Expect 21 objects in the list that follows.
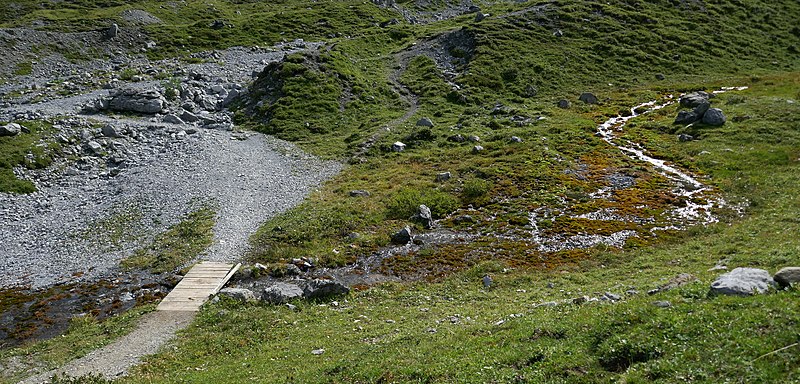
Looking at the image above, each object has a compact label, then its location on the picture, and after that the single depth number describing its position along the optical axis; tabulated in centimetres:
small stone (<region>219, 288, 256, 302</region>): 3089
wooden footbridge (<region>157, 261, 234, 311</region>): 3097
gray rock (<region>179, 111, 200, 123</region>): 6994
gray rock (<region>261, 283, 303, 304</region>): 3059
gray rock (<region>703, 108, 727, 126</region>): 6309
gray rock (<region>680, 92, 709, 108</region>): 7256
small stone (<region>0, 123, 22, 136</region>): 5581
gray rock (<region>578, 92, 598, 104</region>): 8212
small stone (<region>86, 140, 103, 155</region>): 5623
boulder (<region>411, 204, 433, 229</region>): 4288
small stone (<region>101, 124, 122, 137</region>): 5969
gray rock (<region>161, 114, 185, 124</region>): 6756
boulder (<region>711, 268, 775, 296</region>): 1717
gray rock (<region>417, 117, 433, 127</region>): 6929
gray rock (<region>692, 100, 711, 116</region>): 6538
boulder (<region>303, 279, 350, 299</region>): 3125
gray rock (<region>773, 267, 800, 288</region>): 1714
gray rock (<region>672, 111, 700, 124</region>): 6594
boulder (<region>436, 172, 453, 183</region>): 5131
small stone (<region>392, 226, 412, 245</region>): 3997
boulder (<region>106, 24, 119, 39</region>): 10180
